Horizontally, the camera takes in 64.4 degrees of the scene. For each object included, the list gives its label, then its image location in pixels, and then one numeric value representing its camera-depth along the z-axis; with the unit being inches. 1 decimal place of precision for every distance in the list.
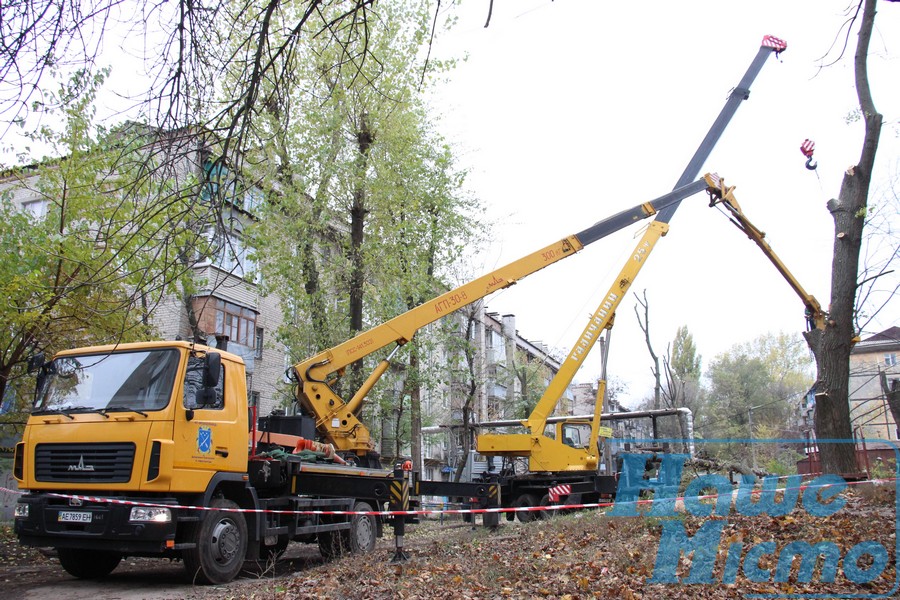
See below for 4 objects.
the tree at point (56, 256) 456.8
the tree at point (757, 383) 2578.7
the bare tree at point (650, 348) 1498.6
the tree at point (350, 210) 714.8
